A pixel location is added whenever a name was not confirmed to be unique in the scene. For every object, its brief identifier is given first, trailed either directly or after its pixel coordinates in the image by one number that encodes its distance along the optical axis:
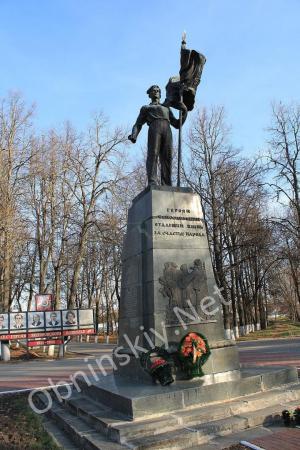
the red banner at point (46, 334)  20.63
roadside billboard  20.64
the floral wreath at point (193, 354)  6.83
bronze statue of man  9.01
